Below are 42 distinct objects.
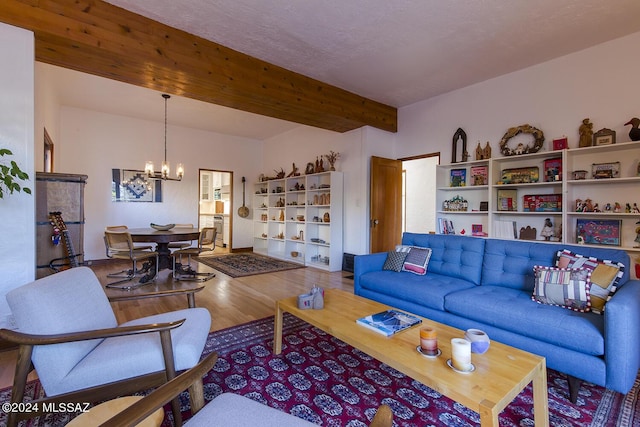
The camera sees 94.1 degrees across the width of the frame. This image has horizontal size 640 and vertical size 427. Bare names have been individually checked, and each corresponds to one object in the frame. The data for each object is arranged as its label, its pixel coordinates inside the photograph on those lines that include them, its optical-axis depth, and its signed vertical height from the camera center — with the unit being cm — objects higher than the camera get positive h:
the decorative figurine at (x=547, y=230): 362 -24
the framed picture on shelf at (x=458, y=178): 440 +48
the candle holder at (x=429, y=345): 147 -67
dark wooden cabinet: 294 -3
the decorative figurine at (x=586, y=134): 329 +85
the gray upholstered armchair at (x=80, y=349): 126 -68
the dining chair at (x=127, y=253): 405 -65
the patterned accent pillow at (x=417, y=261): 308 -54
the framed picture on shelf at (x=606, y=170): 317 +43
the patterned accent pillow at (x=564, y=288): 198 -54
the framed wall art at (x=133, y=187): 621 +46
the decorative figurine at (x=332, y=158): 578 +99
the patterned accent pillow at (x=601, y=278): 194 -45
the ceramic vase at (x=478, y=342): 149 -67
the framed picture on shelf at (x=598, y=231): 319 -23
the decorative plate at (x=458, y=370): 131 -71
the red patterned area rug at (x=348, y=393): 159 -111
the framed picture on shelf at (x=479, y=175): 415 +49
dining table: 407 -40
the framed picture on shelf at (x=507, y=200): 393 +13
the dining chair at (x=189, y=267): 471 -93
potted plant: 208 +22
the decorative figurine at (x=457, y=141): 442 +103
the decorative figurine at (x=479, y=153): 417 +79
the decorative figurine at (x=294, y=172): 666 +82
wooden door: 512 +9
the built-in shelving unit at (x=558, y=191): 314 +24
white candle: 132 -65
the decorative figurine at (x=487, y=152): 409 +80
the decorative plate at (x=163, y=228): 470 -31
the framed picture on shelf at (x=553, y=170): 350 +48
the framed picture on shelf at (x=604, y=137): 315 +79
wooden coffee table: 117 -72
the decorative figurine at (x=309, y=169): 623 +85
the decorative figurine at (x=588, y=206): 330 +5
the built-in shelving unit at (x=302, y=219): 564 -21
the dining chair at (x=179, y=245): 531 -68
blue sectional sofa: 165 -68
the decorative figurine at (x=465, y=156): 437 +79
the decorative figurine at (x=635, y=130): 298 +81
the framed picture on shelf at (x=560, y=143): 344 +78
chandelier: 496 +69
